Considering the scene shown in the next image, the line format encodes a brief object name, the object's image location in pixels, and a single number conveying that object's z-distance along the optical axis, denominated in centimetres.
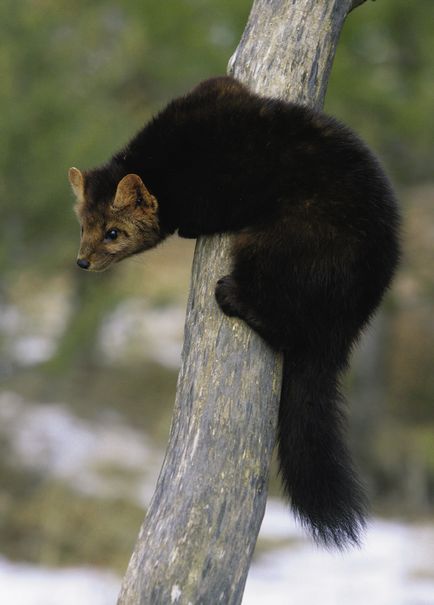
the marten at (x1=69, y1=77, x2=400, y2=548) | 607
